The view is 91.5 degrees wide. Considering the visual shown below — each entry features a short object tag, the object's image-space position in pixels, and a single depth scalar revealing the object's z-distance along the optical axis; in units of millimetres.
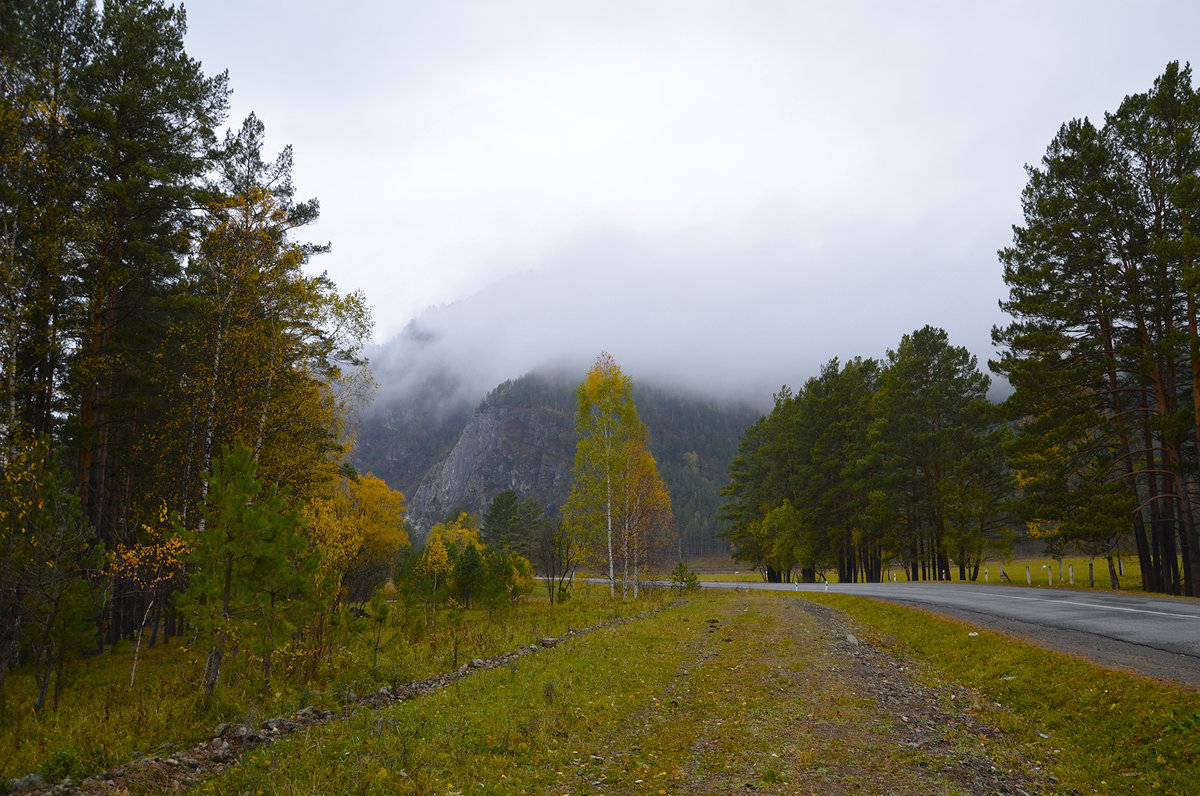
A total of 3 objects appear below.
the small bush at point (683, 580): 40438
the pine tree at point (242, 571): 11055
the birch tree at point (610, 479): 33750
